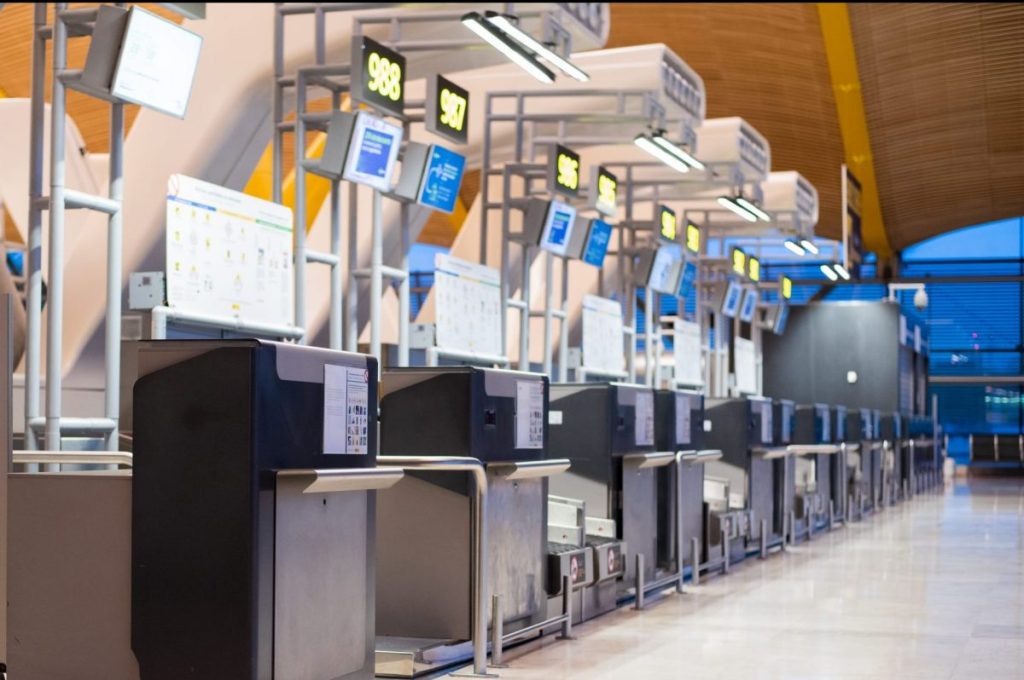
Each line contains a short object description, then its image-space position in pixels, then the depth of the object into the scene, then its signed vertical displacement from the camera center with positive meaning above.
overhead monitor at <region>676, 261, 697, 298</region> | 17.69 +1.55
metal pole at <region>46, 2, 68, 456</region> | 5.99 +0.63
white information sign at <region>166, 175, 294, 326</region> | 6.71 +0.73
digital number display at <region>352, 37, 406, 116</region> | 8.48 +1.91
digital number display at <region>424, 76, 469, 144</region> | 9.20 +1.86
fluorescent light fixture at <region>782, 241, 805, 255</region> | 21.58 +2.38
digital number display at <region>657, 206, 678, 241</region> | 15.90 +2.00
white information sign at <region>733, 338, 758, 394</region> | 20.89 +0.66
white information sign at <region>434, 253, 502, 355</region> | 10.30 +0.74
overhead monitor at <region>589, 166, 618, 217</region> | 13.35 +1.97
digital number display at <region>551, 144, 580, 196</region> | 11.99 +1.92
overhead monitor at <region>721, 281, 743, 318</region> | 20.56 +1.56
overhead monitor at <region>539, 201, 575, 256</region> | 12.30 +1.52
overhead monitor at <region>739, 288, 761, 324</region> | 21.50 +1.58
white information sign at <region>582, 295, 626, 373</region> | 14.09 +0.74
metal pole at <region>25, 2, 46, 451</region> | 6.06 +0.74
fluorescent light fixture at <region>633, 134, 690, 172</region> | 12.94 +2.30
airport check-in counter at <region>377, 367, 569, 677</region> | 6.50 -0.43
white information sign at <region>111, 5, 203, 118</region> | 6.34 +1.48
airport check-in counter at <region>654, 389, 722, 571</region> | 9.79 -0.43
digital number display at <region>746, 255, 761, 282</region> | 21.12 +2.02
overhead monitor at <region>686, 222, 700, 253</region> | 17.62 +2.05
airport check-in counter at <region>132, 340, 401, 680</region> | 4.54 -0.30
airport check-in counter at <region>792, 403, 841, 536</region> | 14.38 -0.57
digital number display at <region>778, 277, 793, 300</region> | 23.47 +1.99
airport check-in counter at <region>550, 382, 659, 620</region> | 8.54 -0.29
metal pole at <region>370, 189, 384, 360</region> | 9.09 +0.83
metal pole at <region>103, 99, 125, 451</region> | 6.18 +0.55
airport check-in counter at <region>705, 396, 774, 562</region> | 11.77 -0.41
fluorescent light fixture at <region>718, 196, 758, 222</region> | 16.95 +2.34
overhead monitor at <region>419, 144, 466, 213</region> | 9.54 +1.48
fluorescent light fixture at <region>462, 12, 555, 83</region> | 8.82 +2.21
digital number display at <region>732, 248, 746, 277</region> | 20.38 +2.05
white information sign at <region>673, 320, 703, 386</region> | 17.31 +0.67
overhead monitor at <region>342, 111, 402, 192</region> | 8.54 +1.49
